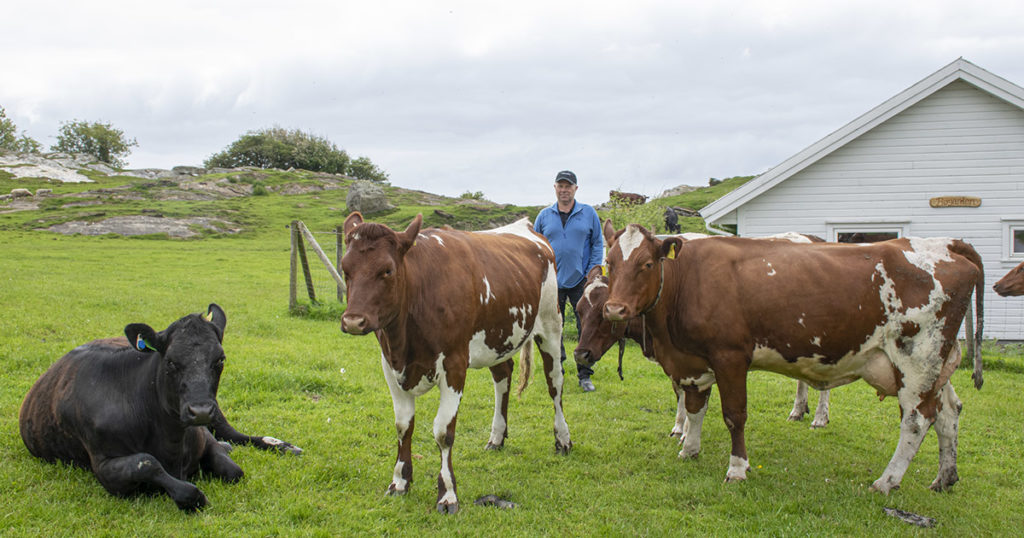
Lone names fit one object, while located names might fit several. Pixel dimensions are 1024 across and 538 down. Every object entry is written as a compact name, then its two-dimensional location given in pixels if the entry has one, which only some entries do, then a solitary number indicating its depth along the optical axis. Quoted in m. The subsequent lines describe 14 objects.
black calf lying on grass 4.46
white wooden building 14.13
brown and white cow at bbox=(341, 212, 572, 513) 4.46
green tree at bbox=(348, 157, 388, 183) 81.31
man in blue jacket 8.17
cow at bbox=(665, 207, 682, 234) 28.98
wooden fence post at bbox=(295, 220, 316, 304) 12.83
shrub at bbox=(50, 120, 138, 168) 81.62
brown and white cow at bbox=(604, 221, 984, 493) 5.23
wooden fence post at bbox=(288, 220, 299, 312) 13.01
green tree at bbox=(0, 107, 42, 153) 78.44
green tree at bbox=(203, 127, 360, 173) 79.12
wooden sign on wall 14.31
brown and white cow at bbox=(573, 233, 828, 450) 6.17
